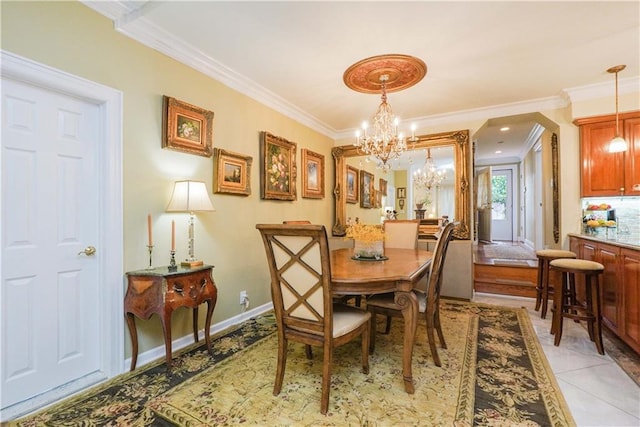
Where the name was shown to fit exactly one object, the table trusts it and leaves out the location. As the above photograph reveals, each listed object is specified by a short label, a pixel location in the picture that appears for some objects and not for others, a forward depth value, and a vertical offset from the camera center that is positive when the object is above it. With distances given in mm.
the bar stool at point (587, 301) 2428 -748
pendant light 2965 +759
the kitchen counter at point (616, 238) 2336 -227
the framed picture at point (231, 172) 2878 +459
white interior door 1716 -142
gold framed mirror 4086 +715
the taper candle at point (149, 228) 2235 -86
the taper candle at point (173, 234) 2267 -139
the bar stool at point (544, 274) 3166 -658
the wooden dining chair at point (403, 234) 3416 -212
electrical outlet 3124 -874
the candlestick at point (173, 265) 2166 -361
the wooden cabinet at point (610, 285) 2500 -618
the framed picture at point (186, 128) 2420 +789
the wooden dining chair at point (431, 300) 2129 -654
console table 2020 -557
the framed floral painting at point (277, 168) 3492 +623
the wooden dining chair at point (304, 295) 1630 -464
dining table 1751 -424
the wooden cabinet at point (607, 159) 3203 +646
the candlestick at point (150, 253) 2260 -283
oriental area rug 1603 -1109
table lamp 2306 +143
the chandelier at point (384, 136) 3020 +844
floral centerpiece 2435 -203
